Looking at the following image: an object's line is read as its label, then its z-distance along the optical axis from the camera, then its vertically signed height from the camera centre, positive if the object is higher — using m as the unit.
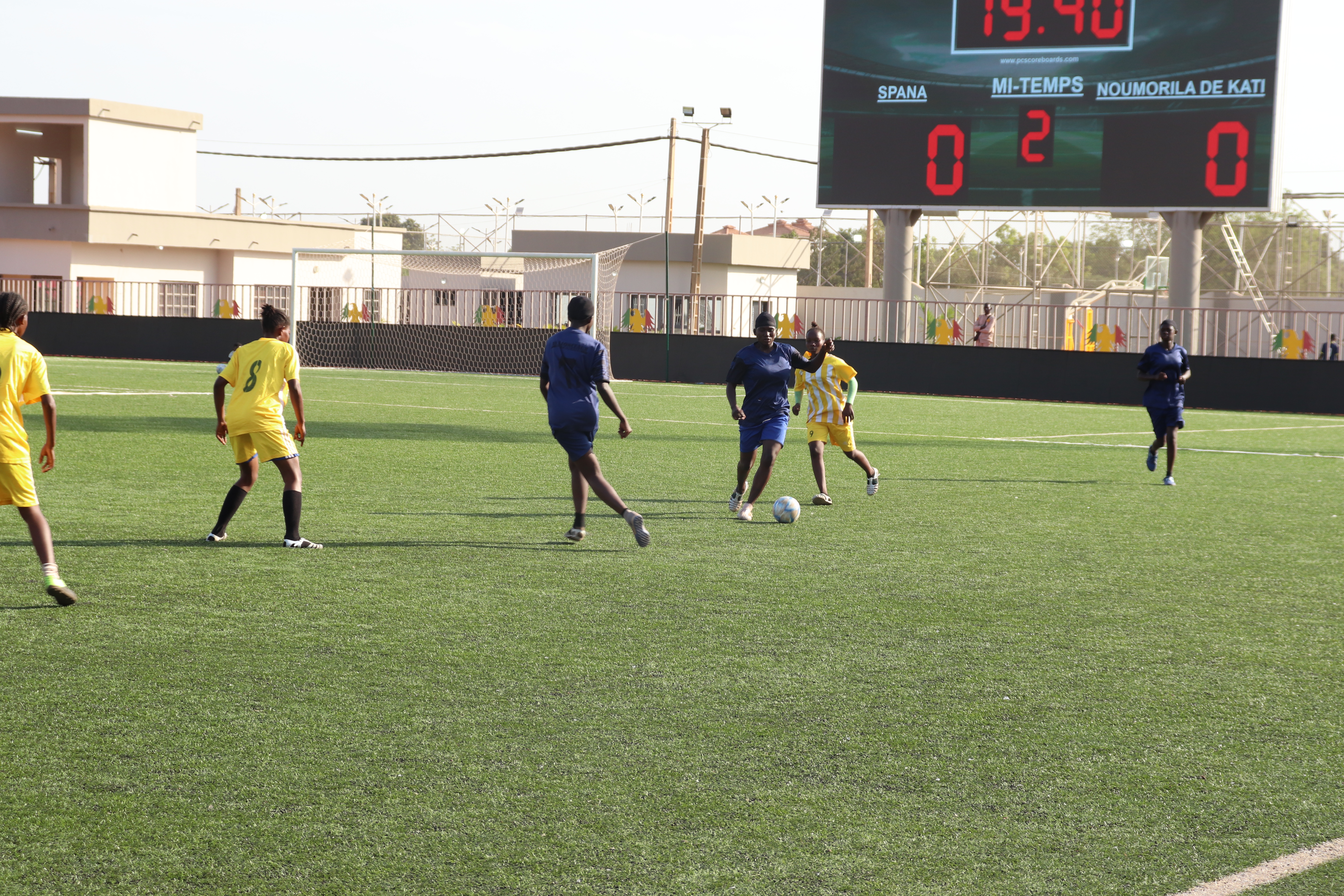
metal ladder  47.94 +3.51
